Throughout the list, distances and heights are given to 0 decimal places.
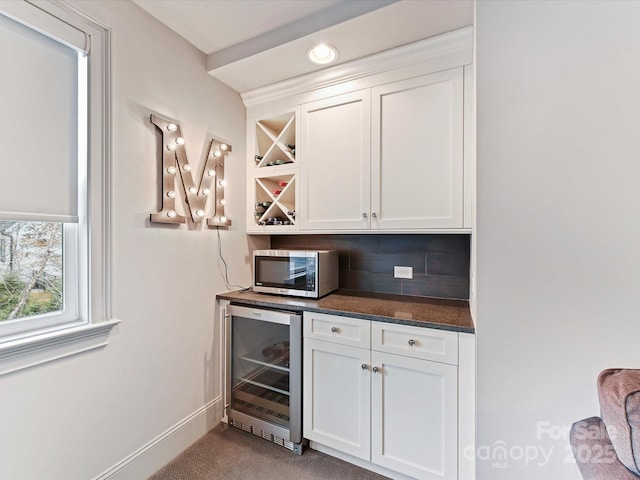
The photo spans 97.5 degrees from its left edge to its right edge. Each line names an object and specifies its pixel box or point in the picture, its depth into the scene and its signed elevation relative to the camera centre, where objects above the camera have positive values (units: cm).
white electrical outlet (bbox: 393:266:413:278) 202 -25
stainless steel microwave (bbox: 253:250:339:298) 187 -25
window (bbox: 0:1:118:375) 112 +22
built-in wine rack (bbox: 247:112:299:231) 210 +48
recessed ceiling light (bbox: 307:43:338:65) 168 +113
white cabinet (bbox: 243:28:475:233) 158 +61
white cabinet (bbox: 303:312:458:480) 137 -85
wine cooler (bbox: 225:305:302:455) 172 -93
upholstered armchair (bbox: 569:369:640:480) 60 -45
